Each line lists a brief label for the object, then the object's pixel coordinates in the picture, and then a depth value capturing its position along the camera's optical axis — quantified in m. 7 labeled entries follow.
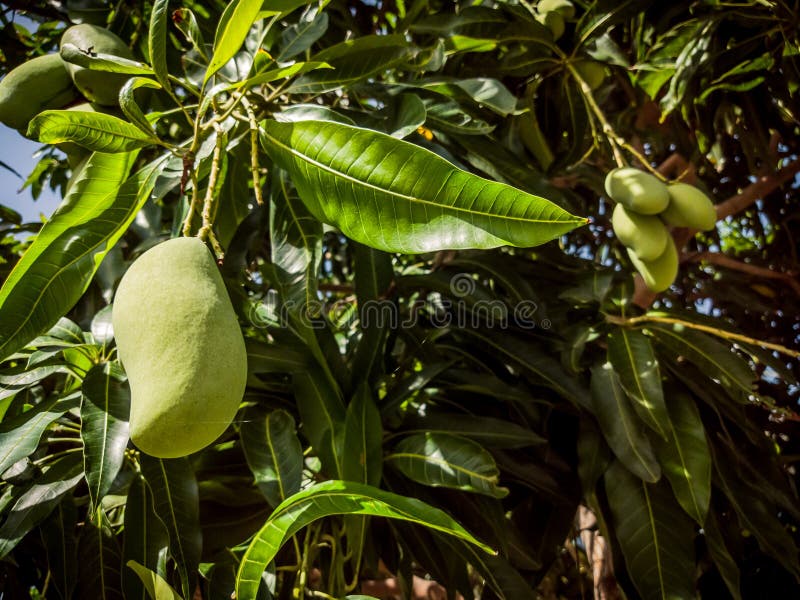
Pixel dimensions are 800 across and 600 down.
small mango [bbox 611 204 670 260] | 1.14
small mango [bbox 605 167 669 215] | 1.12
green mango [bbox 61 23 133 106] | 0.99
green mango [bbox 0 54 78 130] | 1.00
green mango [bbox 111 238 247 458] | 0.53
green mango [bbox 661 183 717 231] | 1.14
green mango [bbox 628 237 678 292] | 1.19
